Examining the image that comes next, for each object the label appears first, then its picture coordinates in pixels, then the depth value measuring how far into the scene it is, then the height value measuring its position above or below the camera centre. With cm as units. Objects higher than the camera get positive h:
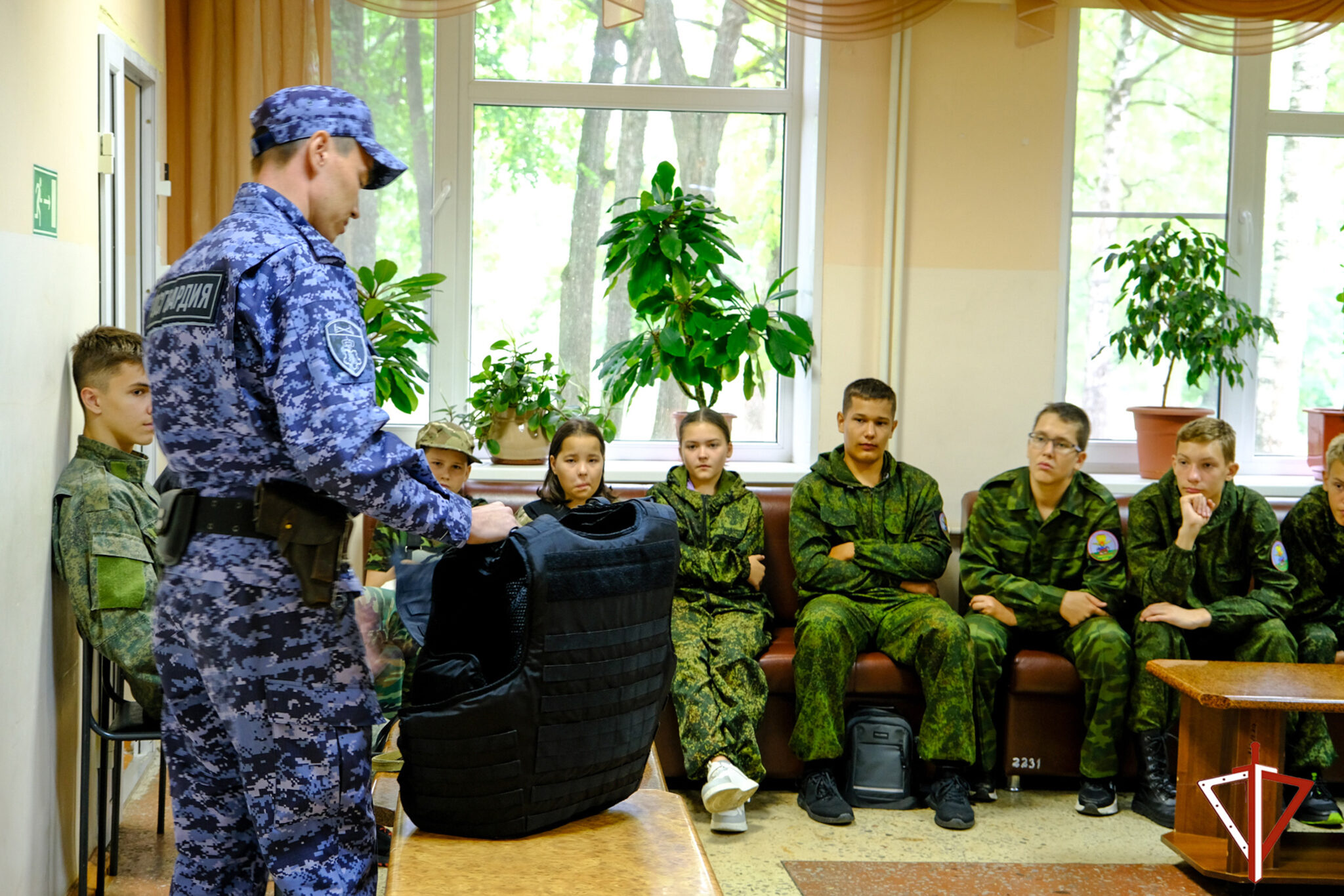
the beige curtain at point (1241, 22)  416 +127
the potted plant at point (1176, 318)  412 +23
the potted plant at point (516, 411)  403 -15
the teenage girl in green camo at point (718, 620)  313 -72
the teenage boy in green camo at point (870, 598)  327 -66
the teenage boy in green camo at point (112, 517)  238 -32
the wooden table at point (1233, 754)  271 -87
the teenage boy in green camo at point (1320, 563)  342 -53
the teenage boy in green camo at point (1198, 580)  331 -58
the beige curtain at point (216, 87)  370 +87
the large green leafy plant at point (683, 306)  393 +22
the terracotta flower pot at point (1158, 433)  423 -19
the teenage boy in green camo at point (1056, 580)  332 -61
